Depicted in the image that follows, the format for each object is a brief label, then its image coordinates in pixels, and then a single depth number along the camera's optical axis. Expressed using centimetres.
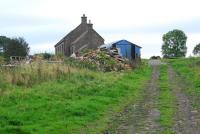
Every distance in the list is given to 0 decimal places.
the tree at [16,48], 6768
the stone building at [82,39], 7600
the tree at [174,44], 14712
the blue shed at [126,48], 5832
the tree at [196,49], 10374
